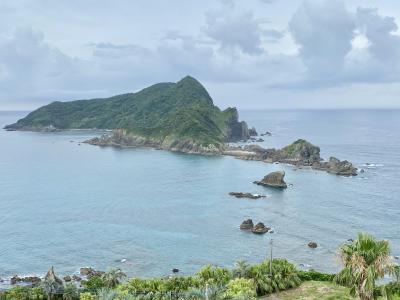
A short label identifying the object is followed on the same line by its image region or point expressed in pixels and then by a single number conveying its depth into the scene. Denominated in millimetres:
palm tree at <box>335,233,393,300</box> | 28703
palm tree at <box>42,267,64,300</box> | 55906
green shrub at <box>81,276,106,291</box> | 60706
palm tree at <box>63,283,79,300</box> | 55656
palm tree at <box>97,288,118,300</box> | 38656
